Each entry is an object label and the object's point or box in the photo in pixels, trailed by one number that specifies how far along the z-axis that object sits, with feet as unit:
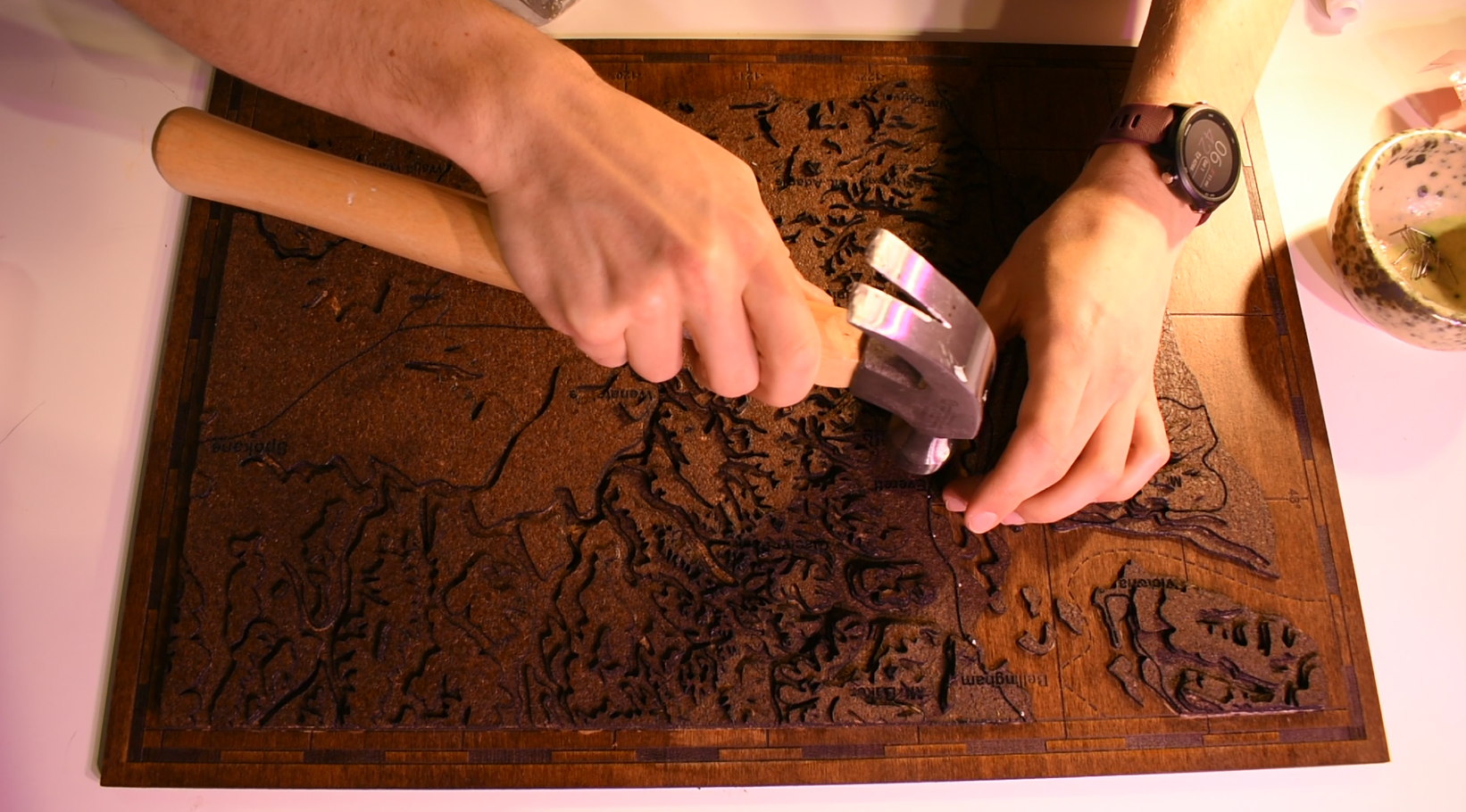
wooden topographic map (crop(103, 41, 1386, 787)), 3.43
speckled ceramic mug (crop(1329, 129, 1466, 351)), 3.58
